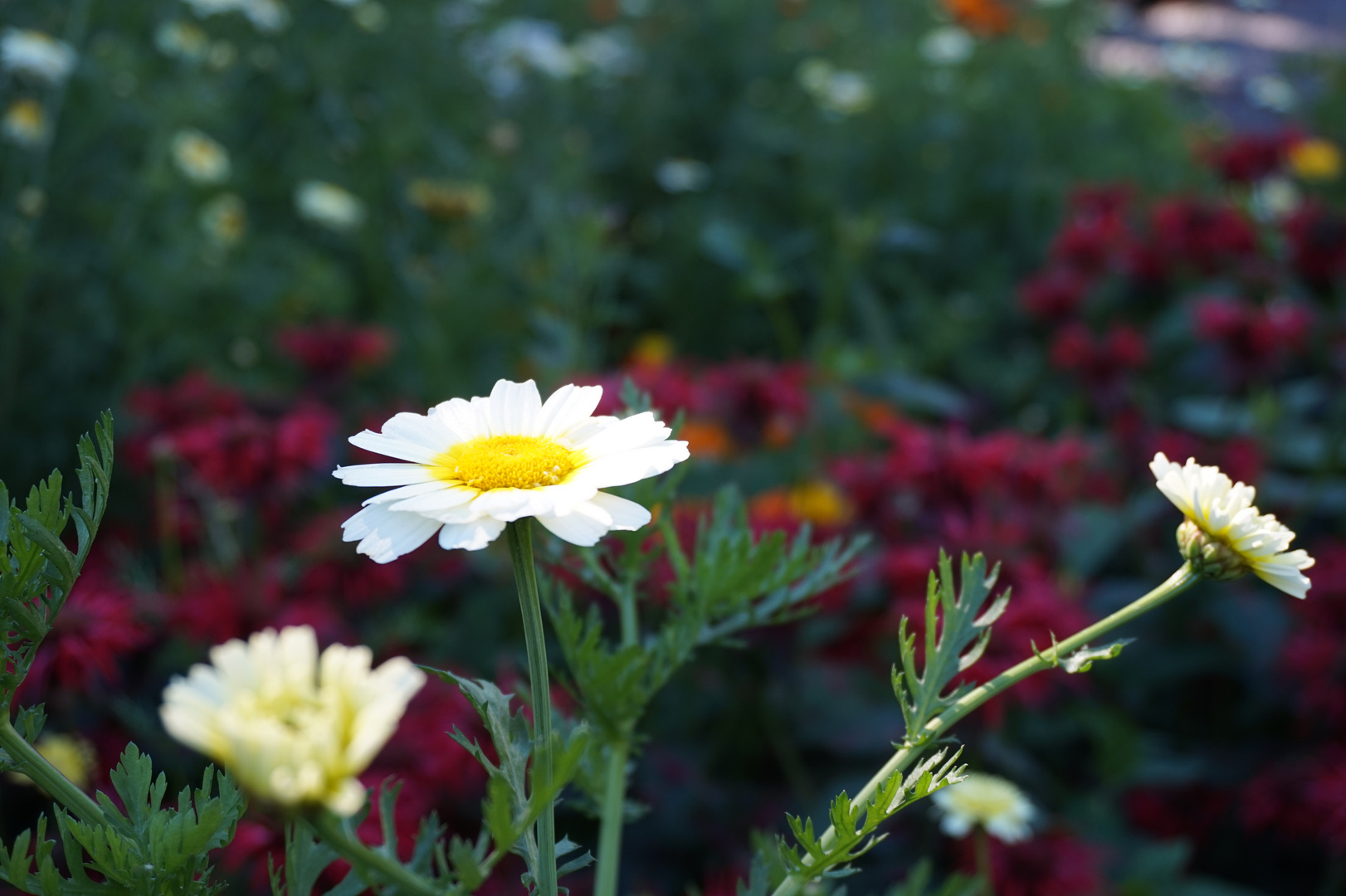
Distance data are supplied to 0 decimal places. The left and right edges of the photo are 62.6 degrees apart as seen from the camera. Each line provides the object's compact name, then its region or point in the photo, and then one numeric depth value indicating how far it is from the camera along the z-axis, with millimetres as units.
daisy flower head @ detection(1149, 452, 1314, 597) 398
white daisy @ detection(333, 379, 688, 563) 362
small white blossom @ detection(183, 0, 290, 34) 1917
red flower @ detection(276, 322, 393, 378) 1440
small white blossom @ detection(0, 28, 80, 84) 1526
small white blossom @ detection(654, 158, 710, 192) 2525
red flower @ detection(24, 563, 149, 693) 870
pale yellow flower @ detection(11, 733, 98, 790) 859
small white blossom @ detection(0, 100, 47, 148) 1589
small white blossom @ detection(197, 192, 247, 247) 1836
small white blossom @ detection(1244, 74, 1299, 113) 3377
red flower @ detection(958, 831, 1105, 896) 915
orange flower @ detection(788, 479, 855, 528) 1327
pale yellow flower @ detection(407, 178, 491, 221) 1984
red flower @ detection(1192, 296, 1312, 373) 1521
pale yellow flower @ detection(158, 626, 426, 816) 258
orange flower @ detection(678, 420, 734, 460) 1599
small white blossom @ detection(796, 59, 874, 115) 2516
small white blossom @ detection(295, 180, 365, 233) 1940
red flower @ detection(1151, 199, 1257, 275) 1806
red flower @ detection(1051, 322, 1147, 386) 1546
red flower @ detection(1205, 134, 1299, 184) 2184
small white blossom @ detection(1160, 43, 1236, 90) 3867
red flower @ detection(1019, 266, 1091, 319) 1708
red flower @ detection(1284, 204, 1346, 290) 1629
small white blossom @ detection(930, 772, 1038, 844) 781
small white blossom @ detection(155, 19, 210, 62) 1948
